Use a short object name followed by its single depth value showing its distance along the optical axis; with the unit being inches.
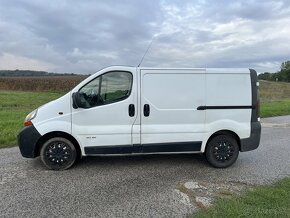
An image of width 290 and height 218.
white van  154.0
